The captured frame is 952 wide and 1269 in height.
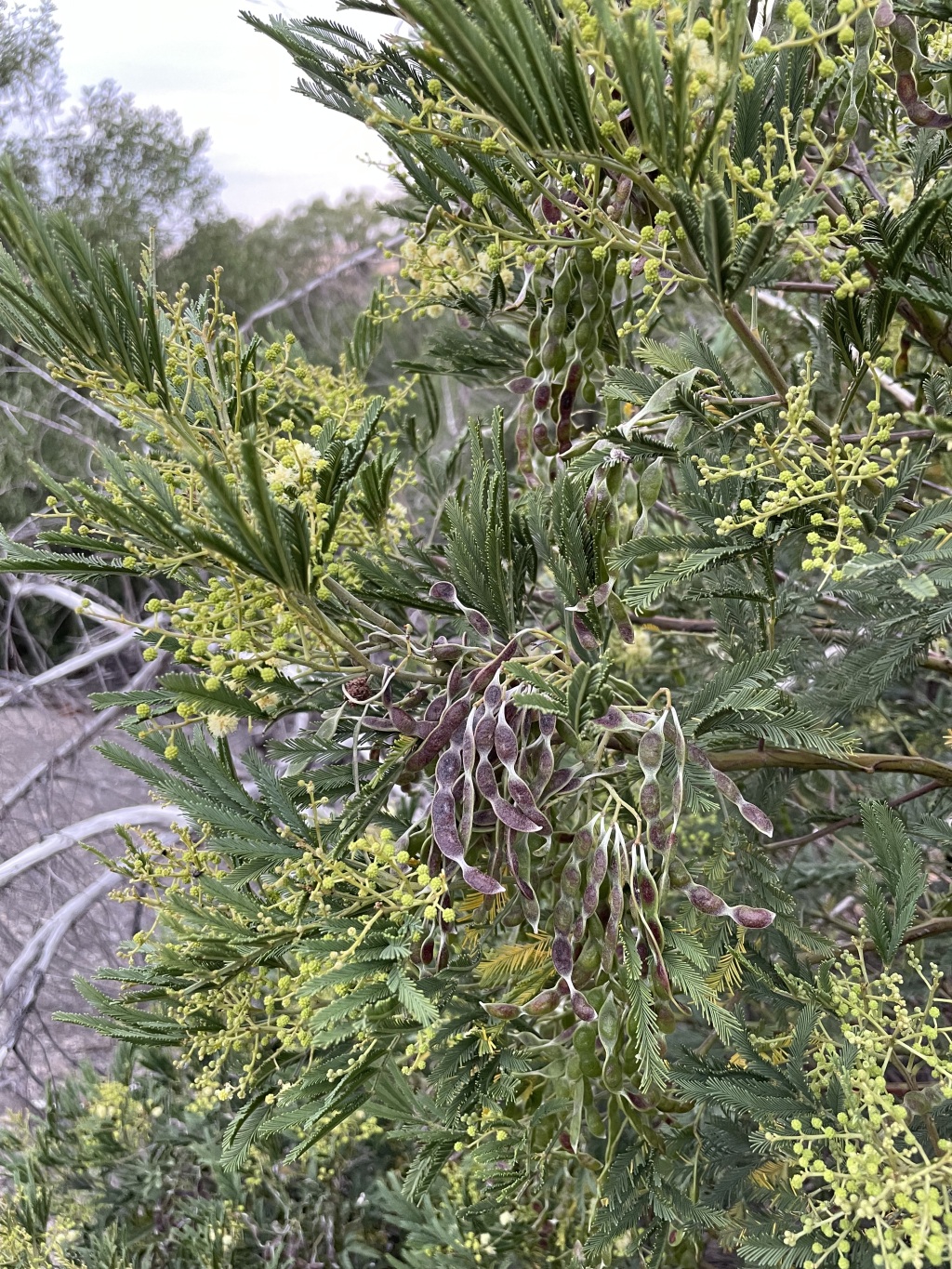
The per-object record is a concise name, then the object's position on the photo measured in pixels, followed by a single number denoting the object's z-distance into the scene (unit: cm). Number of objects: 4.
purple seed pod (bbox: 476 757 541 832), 51
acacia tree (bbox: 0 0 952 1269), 45
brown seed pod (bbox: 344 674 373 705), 56
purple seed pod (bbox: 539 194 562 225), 60
